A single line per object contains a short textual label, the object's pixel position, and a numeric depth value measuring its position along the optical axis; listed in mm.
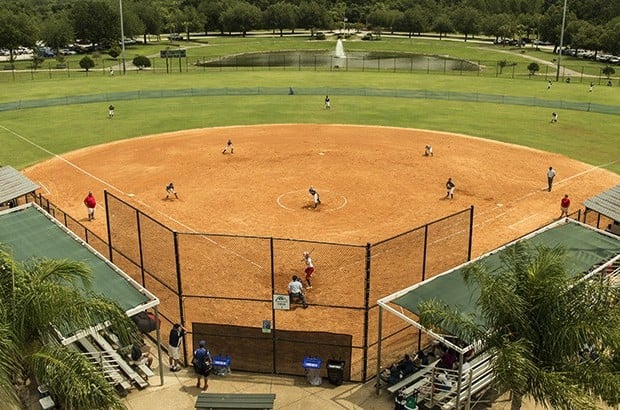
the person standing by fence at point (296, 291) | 23188
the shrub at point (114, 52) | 127012
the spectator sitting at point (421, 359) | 19031
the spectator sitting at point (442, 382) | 17391
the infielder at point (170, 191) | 36812
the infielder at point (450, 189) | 37219
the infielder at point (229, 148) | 48575
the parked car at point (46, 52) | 141525
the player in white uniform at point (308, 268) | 24922
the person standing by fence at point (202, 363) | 18281
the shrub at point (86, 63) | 104750
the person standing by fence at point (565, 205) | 32844
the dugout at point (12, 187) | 30772
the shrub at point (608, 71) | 99469
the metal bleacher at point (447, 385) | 17078
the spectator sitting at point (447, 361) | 18094
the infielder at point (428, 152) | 48344
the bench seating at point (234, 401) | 16562
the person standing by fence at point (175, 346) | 19469
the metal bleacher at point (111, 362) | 18172
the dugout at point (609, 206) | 29141
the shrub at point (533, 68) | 101112
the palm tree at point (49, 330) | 11336
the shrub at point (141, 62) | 107688
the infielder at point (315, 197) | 35125
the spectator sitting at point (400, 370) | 18469
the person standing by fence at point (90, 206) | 33500
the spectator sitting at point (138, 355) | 19406
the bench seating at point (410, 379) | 17844
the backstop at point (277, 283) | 20016
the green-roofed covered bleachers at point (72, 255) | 18891
